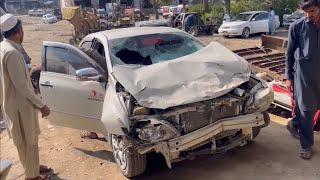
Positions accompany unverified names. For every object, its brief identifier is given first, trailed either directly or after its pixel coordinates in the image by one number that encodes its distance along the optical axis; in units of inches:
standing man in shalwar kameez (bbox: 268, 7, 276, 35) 523.5
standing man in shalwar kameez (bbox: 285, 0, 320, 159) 117.8
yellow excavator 711.3
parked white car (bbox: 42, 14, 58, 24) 1360.1
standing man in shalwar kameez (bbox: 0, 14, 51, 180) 108.6
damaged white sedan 111.3
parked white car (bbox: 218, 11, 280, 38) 566.8
